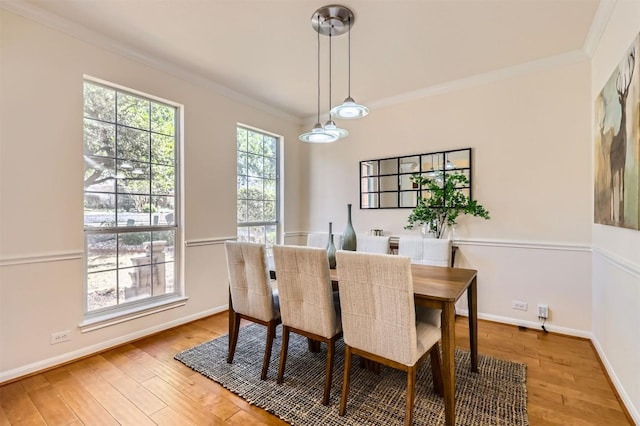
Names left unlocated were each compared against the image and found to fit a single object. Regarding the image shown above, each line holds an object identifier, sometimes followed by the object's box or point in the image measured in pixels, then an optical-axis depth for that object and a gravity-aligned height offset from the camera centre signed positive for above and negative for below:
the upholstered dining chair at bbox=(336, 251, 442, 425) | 1.53 -0.58
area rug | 1.71 -1.19
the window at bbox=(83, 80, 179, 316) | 2.61 +0.13
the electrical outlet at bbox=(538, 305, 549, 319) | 2.96 -1.01
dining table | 1.60 -0.51
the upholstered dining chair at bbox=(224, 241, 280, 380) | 2.14 -0.61
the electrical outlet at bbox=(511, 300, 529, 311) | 3.07 -0.98
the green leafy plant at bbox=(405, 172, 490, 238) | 3.29 +0.08
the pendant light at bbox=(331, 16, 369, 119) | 2.11 +0.73
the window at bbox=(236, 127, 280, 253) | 3.98 +0.34
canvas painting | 1.65 +0.42
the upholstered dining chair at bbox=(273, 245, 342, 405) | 1.87 -0.58
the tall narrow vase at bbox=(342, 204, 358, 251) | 2.51 -0.25
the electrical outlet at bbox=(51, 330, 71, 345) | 2.31 -0.99
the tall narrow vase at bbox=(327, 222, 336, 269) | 2.40 -0.36
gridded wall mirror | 3.42 +0.46
